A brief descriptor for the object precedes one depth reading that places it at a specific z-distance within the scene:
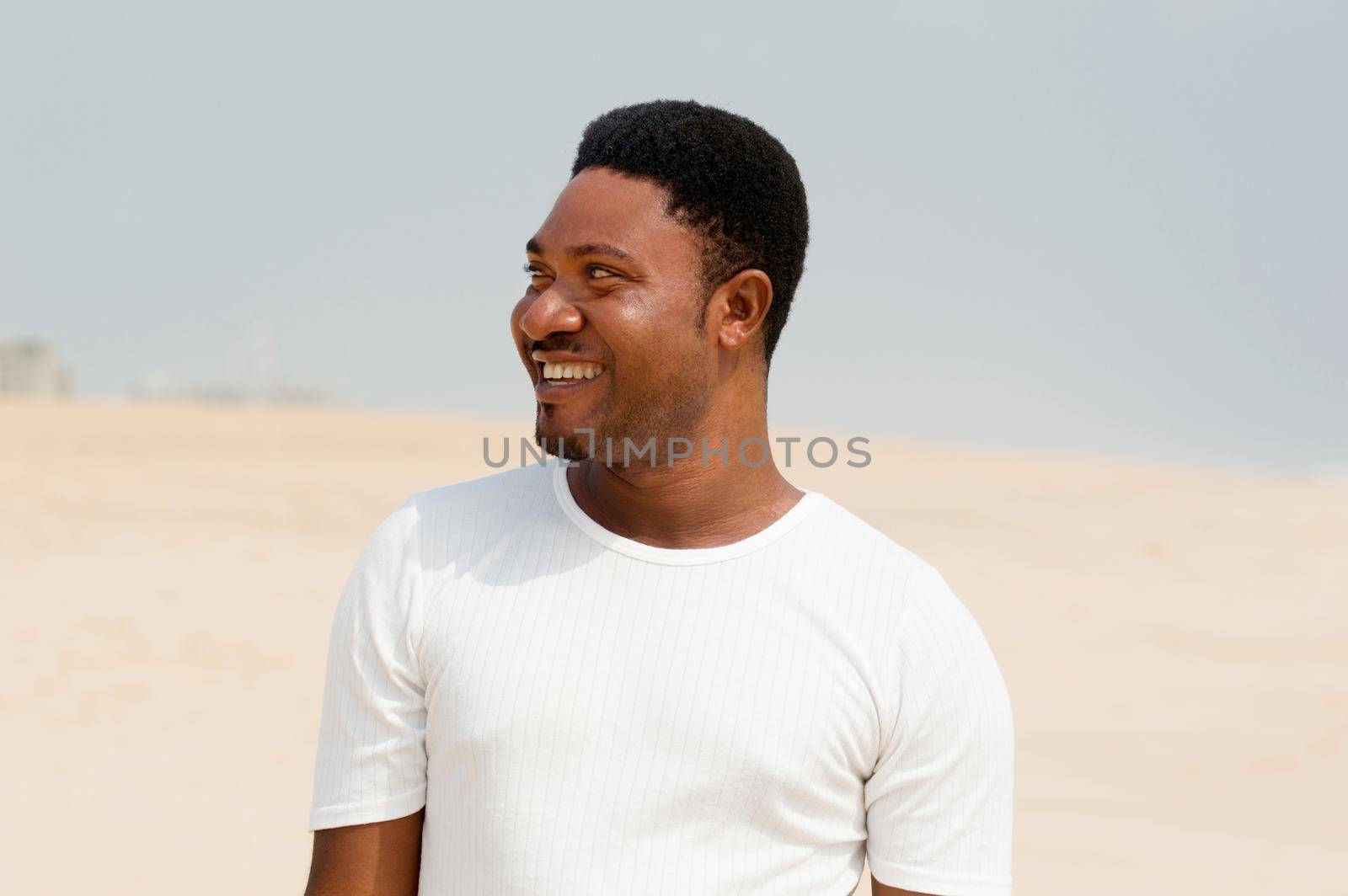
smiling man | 1.93
